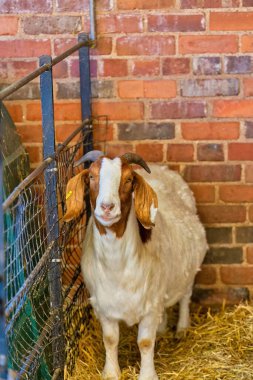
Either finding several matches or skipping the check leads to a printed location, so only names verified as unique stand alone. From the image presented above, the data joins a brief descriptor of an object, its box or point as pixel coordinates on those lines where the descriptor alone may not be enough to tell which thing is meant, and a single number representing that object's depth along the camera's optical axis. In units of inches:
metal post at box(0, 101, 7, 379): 95.7
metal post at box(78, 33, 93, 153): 165.5
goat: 130.8
